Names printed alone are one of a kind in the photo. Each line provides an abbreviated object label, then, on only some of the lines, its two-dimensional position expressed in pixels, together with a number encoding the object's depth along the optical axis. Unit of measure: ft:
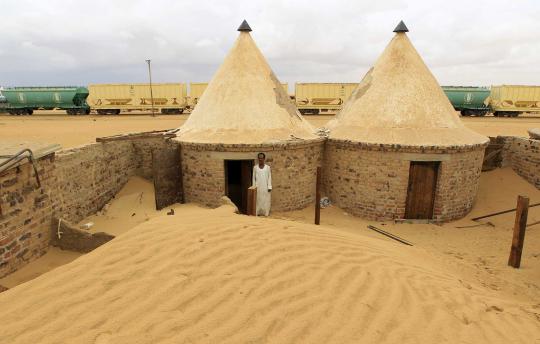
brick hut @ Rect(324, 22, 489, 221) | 30.81
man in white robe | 27.14
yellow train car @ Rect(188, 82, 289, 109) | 103.38
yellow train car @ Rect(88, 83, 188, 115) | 100.27
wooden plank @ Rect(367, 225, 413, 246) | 27.13
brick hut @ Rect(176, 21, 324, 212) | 31.07
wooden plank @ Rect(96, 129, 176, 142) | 32.65
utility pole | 100.09
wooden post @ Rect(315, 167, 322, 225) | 28.09
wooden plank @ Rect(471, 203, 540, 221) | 32.09
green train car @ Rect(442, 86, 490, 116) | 97.04
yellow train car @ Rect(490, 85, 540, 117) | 93.86
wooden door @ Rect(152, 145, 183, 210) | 31.58
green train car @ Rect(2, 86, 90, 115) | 101.60
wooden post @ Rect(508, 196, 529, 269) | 22.99
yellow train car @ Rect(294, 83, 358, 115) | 98.02
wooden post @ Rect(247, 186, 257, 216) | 22.25
